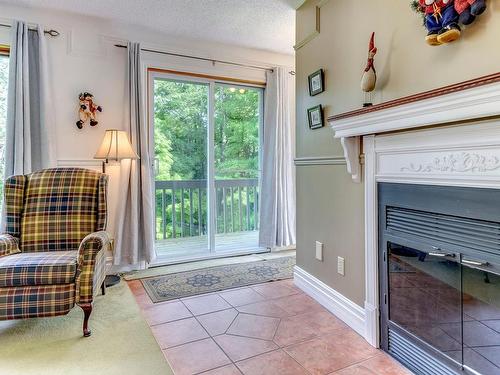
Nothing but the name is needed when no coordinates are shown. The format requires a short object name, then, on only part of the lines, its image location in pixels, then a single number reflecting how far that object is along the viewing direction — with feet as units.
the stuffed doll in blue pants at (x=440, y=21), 4.31
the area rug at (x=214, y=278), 8.81
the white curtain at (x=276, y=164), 12.41
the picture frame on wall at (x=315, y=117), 7.76
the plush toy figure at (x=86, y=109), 9.82
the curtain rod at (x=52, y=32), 9.41
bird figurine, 5.85
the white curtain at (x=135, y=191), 10.21
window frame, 11.02
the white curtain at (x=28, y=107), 8.81
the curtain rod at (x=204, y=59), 10.65
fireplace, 4.19
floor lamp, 9.29
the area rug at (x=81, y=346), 5.40
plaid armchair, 6.16
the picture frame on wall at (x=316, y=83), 7.66
